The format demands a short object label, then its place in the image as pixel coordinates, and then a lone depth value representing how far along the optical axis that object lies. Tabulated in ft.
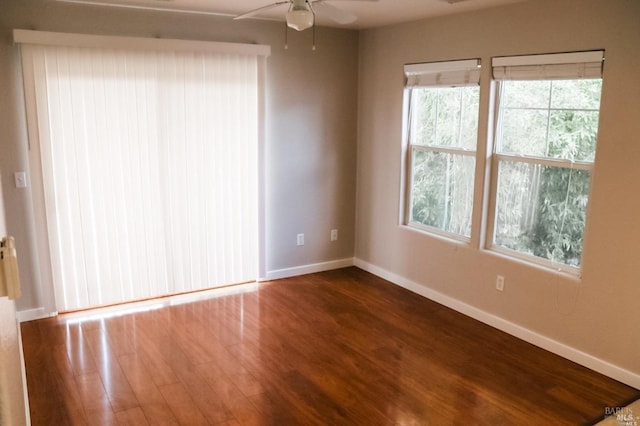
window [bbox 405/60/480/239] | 14.34
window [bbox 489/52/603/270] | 11.65
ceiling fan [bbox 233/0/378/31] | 8.16
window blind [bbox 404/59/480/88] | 13.78
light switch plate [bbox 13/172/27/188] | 13.30
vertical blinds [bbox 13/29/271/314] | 12.89
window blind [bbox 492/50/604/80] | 11.13
